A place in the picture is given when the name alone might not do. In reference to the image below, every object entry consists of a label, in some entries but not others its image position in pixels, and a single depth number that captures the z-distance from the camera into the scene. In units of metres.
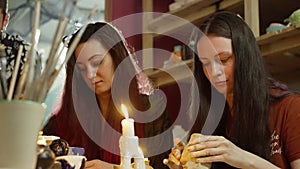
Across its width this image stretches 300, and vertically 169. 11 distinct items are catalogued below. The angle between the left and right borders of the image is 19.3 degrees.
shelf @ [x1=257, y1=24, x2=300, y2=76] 3.14
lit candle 2.16
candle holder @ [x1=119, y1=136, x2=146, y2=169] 2.16
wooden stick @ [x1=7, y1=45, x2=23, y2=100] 1.53
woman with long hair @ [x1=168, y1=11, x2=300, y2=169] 2.58
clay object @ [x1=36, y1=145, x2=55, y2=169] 1.60
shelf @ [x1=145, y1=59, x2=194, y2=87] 3.65
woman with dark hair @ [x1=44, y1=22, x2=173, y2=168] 2.72
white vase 1.51
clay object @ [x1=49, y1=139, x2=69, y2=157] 2.05
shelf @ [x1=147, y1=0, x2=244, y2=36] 3.53
